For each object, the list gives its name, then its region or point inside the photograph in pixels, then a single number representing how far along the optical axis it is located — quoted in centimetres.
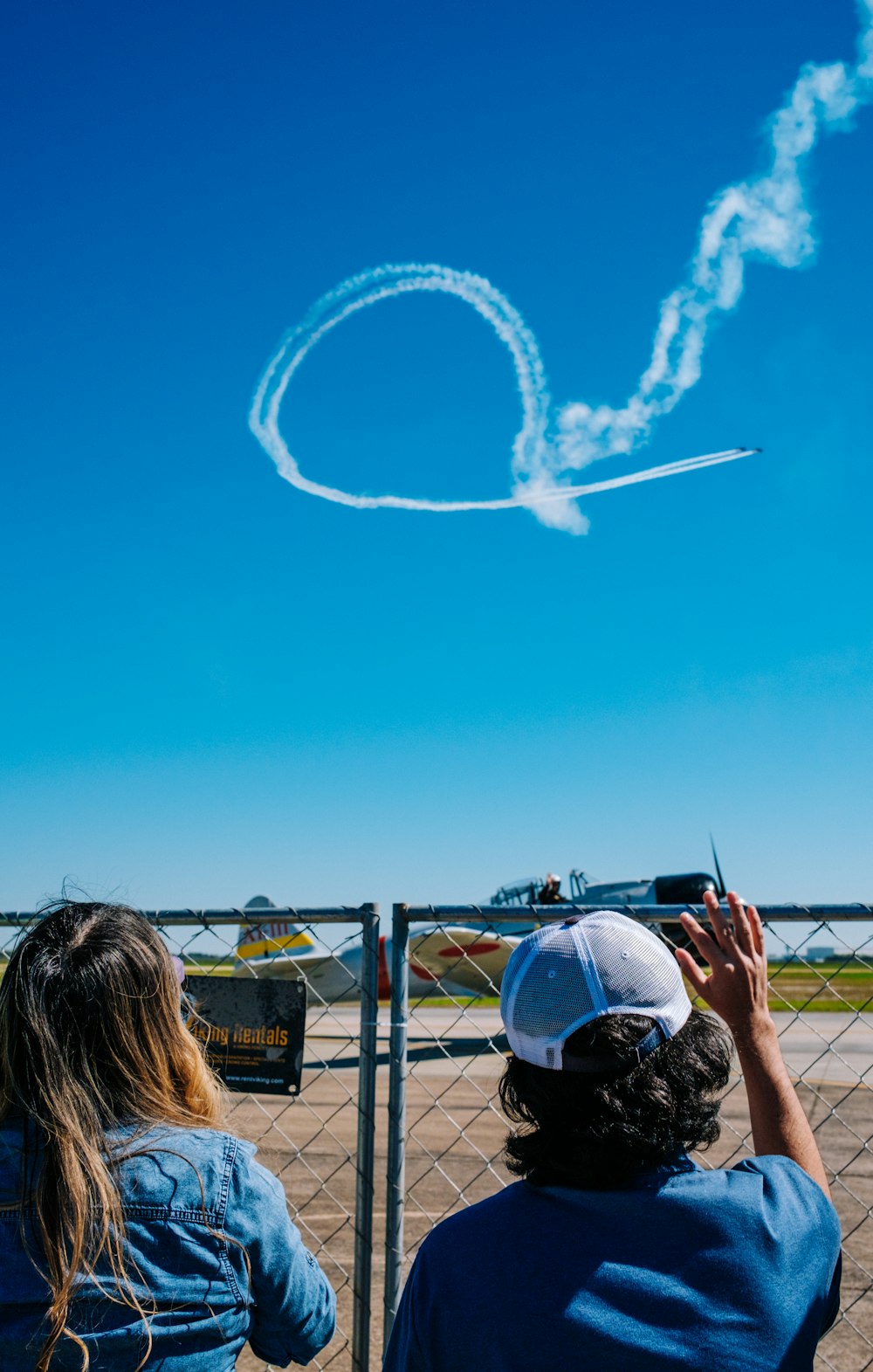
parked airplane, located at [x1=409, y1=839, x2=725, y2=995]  2195
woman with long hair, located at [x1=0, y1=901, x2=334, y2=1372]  158
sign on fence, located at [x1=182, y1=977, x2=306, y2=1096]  295
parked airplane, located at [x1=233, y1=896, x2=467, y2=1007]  2291
